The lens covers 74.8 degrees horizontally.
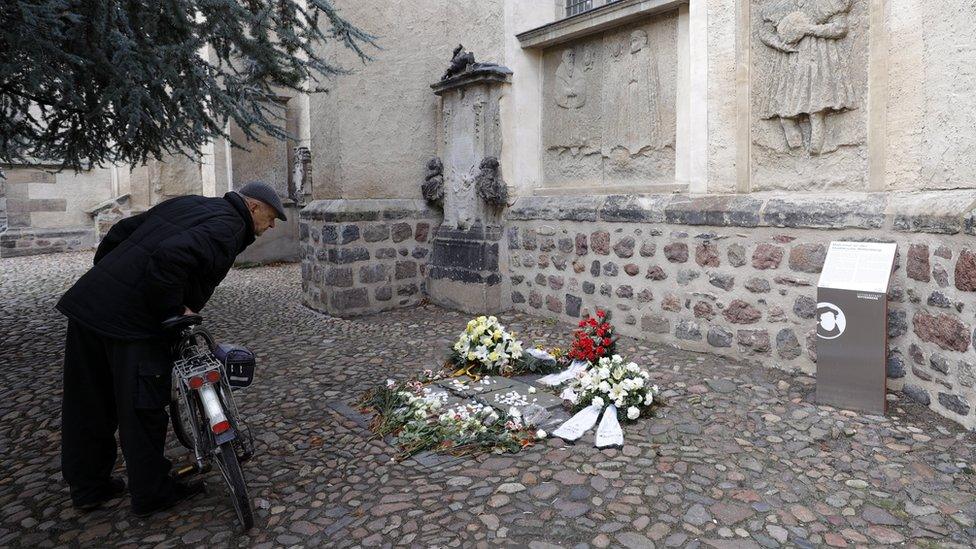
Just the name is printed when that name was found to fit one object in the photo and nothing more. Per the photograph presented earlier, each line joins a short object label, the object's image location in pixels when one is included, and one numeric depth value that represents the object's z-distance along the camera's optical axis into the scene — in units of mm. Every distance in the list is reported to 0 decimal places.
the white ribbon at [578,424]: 3451
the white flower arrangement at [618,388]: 3709
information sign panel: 3607
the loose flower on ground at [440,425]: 3410
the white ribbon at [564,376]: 4383
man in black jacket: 2666
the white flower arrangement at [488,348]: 4684
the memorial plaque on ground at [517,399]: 3939
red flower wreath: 4465
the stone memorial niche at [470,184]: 6652
